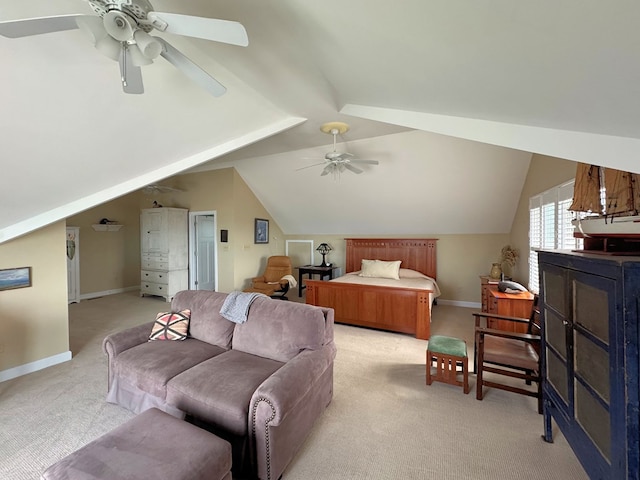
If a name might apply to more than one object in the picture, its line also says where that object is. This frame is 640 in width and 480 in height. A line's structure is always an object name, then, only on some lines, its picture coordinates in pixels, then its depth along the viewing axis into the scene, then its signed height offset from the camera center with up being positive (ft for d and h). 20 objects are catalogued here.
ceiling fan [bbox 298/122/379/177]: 10.93 +3.37
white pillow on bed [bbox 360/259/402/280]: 16.57 -1.98
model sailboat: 4.24 +0.49
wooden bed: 12.27 -3.27
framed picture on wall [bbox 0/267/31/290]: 8.85 -1.18
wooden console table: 20.08 -2.43
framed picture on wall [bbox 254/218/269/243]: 20.52 +0.67
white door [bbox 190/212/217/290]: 20.47 -0.85
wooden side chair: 7.05 -3.30
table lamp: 20.70 -0.83
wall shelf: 20.38 +1.13
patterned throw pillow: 8.07 -2.63
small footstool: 8.11 -3.85
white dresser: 19.02 -0.74
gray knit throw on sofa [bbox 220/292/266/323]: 7.69 -1.95
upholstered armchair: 17.58 -2.80
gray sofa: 5.11 -3.08
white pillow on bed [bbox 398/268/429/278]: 17.10 -2.34
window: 8.64 +0.46
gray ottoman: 3.71 -3.19
